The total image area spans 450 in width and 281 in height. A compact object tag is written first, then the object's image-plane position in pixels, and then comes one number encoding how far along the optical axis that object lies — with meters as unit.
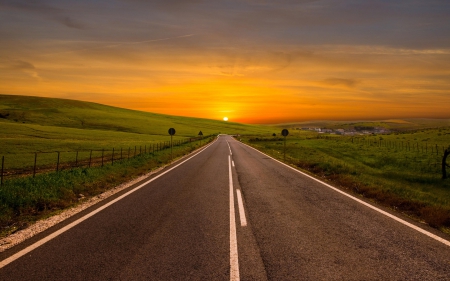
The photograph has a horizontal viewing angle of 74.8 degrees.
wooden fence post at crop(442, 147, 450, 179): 25.08
